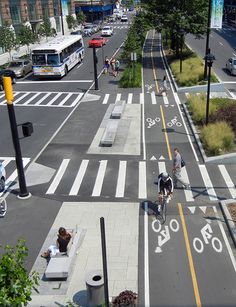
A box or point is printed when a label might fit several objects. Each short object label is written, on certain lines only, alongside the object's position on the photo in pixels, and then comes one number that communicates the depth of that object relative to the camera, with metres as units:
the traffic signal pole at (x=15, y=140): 15.03
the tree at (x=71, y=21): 88.19
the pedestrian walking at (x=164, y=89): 33.22
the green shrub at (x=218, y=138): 20.41
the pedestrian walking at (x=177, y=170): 16.61
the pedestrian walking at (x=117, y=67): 41.84
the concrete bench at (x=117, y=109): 27.00
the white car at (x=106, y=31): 79.19
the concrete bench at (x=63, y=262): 11.51
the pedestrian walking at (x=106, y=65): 42.62
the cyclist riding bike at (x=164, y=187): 14.66
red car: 60.33
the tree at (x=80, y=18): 97.78
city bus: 38.62
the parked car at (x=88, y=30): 81.89
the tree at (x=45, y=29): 67.12
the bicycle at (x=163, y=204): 14.71
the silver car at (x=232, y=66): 39.16
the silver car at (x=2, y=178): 17.52
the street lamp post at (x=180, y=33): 38.15
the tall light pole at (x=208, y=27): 33.86
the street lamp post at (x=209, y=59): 21.77
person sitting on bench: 12.40
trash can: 9.96
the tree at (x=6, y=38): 50.06
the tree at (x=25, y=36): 55.52
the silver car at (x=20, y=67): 41.91
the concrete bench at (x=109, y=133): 22.16
